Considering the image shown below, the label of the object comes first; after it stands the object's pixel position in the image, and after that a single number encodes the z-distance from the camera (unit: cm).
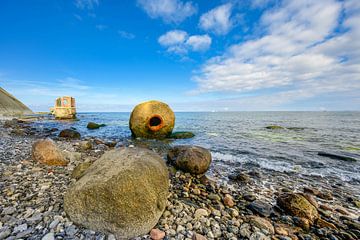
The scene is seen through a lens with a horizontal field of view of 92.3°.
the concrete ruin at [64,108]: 3265
